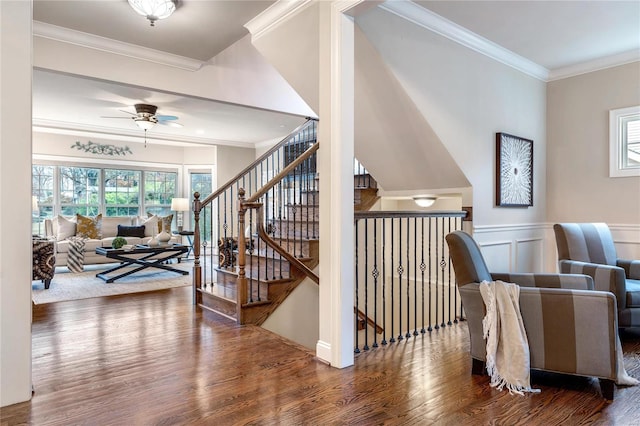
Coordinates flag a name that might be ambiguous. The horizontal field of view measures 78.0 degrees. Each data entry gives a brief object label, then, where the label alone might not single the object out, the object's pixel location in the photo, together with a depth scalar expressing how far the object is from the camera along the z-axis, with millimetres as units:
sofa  6848
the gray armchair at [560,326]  2117
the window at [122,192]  8609
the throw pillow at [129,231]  7691
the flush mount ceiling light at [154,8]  2859
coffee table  5853
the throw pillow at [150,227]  8042
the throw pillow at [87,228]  7281
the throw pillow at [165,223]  8158
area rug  4766
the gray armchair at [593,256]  3131
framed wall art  4020
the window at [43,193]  7652
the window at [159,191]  9141
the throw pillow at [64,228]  7121
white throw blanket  2238
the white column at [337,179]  2510
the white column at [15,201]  2064
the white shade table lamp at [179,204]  8734
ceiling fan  5809
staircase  3510
